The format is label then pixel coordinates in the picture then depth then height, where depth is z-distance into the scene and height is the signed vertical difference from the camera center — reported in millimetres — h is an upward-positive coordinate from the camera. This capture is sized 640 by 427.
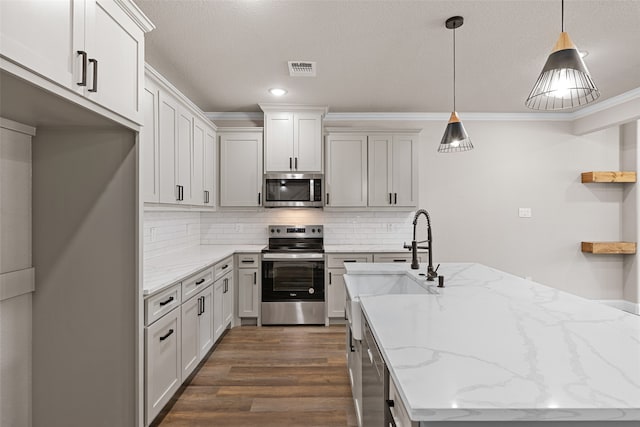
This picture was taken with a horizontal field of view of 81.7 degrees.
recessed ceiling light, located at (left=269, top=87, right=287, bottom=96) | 3854 +1316
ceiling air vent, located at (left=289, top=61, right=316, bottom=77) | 3203 +1312
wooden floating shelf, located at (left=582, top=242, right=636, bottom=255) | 4621 -402
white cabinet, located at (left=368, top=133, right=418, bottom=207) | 4531 +575
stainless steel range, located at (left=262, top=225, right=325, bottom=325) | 4250 -836
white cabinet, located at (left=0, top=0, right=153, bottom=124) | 1125 +625
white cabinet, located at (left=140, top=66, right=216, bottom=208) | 2660 +589
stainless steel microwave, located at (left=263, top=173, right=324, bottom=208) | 4500 +288
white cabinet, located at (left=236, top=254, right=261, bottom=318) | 4246 -810
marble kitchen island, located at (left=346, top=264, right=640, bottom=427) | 782 -392
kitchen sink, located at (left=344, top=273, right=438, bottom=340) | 2541 -474
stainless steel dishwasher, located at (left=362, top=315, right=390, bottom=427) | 1215 -638
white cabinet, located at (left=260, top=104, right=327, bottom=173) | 4430 +883
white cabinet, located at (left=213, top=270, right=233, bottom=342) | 3518 -900
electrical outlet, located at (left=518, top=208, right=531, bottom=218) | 4855 +37
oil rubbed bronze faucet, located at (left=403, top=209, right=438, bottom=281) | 2160 -300
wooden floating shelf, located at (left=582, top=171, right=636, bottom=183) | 4625 +499
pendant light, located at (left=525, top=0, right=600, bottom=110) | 1494 +588
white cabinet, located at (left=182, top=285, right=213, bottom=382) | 2713 -912
